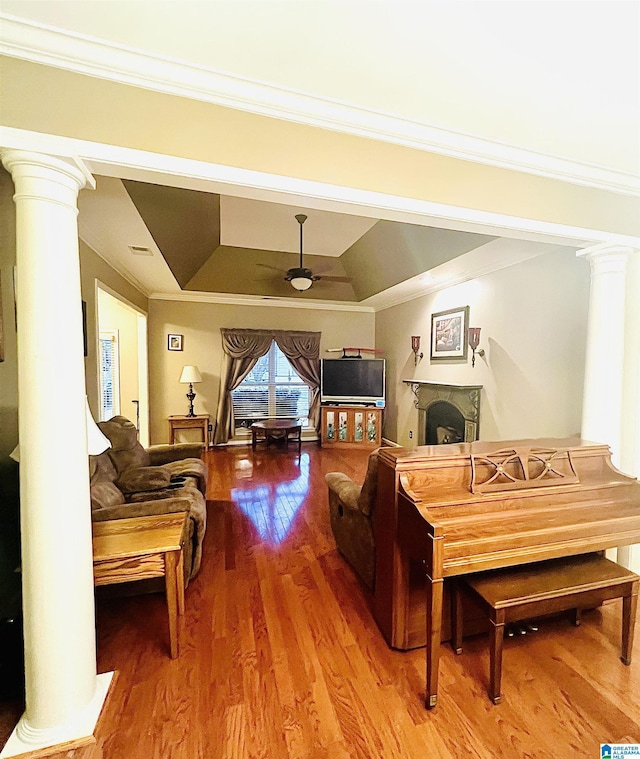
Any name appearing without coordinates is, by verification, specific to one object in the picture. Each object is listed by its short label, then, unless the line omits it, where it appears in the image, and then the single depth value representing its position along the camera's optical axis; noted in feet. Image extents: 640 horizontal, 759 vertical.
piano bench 5.17
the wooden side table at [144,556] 5.61
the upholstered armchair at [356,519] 7.06
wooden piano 5.08
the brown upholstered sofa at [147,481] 7.09
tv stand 21.03
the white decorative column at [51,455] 4.28
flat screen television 21.30
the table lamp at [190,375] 19.22
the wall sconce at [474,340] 13.55
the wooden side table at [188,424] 19.22
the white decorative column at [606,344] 7.63
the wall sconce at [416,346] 18.17
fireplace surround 14.06
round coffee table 18.99
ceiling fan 15.06
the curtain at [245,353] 20.90
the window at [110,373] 18.48
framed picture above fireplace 14.82
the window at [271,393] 21.75
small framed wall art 20.24
